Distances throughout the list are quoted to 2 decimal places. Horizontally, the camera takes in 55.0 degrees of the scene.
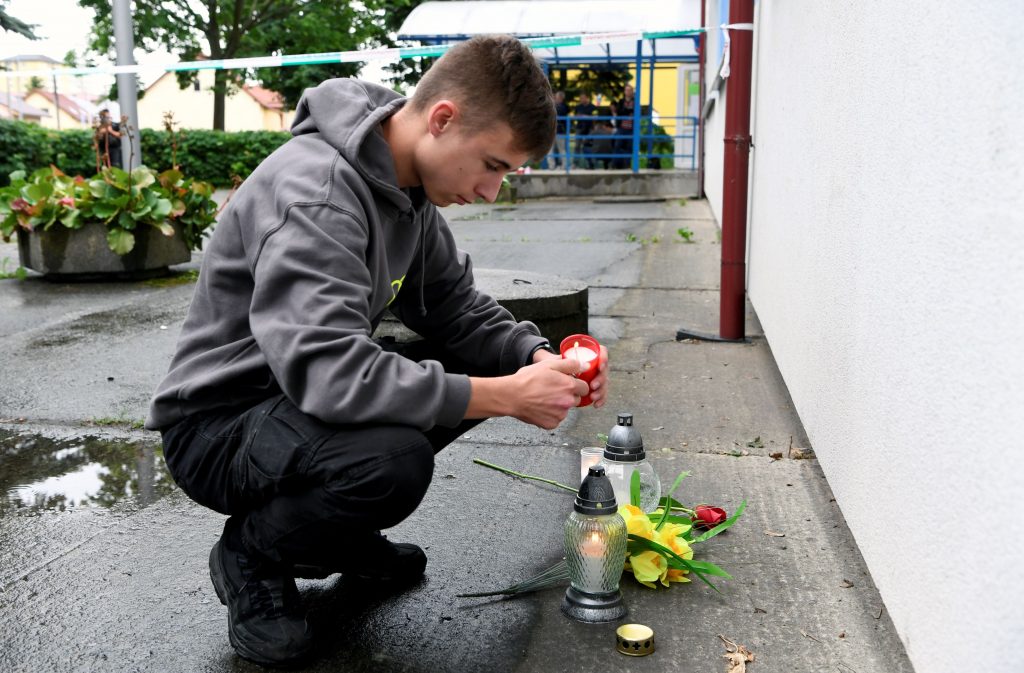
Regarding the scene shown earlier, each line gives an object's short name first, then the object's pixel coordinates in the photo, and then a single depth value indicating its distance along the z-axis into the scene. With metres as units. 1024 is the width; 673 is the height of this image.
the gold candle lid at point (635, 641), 1.99
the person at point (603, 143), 18.44
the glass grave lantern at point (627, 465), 2.54
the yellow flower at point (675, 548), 2.35
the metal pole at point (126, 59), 8.12
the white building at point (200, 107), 72.44
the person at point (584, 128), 18.47
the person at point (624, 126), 17.98
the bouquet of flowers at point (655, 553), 2.28
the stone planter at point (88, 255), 6.82
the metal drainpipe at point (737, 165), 4.69
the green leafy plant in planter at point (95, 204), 6.71
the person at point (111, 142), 8.71
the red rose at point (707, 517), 2.60
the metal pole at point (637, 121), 16.86
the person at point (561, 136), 17.77
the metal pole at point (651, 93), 17.05
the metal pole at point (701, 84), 14.66
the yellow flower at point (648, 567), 2.29
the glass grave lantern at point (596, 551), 2.13
